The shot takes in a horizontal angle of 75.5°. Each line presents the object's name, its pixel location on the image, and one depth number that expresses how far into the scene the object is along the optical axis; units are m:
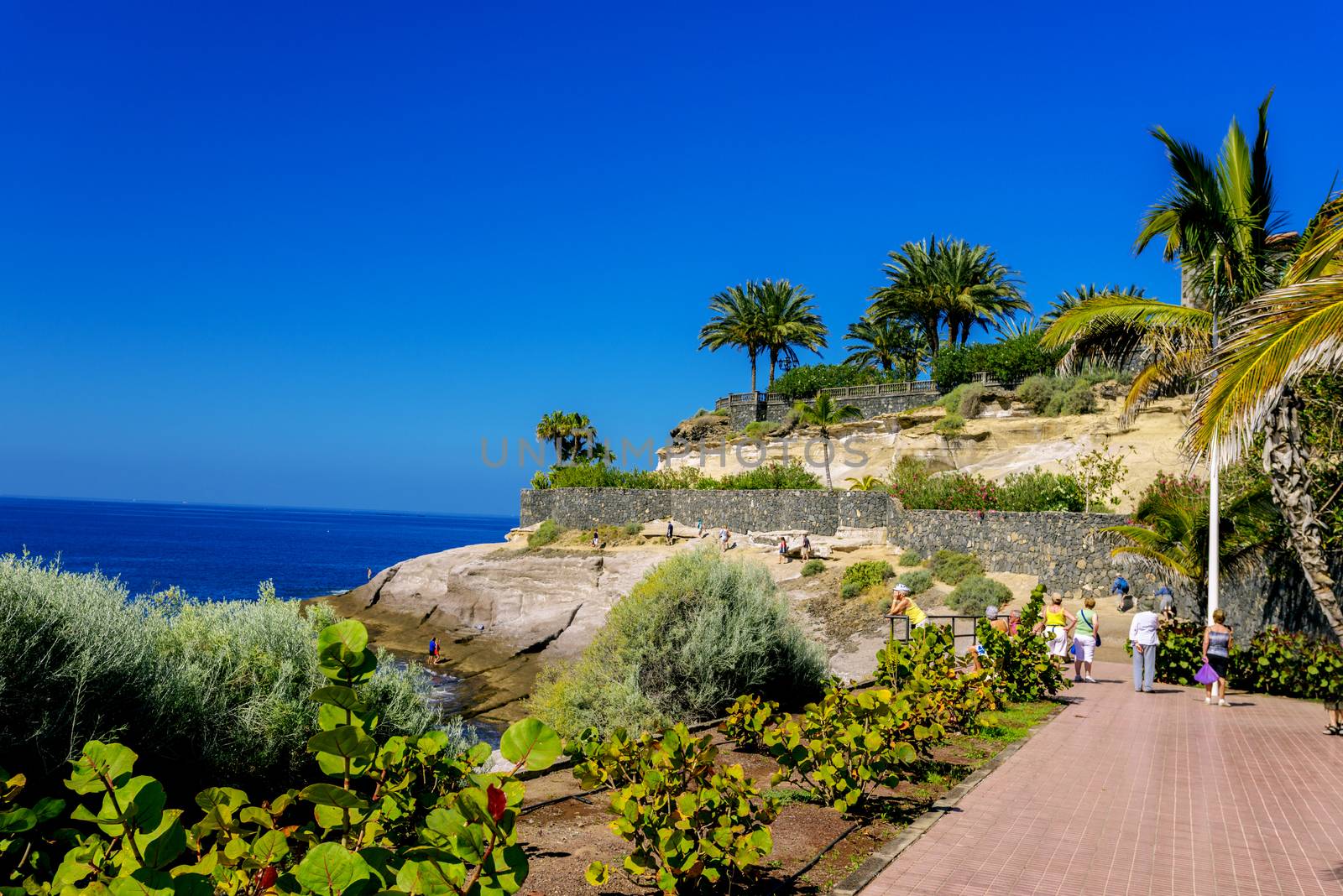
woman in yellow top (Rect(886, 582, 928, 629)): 13.27
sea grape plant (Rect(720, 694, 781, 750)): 7.70
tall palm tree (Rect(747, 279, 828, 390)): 57.69
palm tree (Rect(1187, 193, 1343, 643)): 6.45
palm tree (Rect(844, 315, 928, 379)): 57.91
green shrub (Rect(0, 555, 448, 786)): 5.44
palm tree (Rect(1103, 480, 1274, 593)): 14.43
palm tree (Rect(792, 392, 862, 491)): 45.78
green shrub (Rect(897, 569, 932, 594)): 26.61
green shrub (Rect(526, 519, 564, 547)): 46.34
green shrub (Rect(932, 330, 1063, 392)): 42.50
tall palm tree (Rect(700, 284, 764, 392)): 58.22
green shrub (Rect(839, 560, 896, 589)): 27.98
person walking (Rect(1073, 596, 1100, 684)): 15.52
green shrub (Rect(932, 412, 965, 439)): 41.00
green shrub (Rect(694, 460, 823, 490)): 41.47
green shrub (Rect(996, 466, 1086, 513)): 28.16
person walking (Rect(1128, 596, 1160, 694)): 14.00
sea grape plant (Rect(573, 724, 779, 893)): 4.54
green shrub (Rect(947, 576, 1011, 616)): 24.20
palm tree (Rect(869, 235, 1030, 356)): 48.22
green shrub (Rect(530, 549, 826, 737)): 10.57
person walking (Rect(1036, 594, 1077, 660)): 15.60
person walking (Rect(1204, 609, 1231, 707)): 12.94
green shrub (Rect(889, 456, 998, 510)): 29.84
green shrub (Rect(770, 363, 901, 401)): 53.88
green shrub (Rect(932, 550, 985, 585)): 27.31
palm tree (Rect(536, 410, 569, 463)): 64.25
